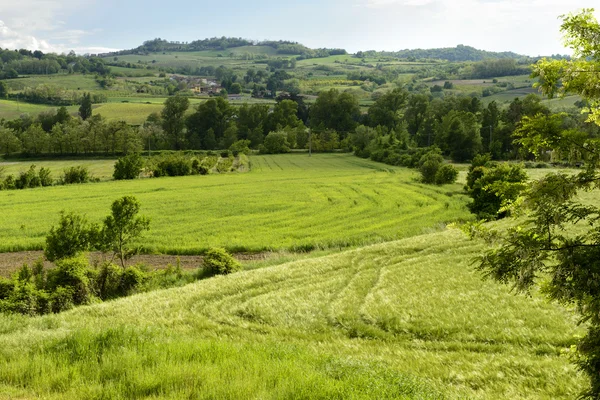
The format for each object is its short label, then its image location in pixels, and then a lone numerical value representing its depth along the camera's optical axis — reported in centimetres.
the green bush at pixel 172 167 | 9547
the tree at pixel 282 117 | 15452
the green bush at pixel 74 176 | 8375
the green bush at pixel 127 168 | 8956
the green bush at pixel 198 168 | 9752
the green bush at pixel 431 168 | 7031
